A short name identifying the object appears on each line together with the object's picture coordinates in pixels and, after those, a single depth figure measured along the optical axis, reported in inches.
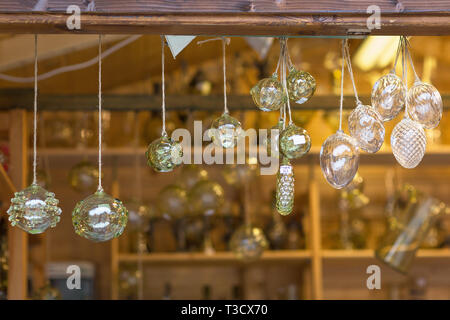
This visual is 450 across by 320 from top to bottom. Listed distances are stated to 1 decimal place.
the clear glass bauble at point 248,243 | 112.0
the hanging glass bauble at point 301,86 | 61.7
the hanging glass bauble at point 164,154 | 60.7
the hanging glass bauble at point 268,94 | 60.8
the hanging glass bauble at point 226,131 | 61.2
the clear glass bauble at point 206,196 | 97.7
